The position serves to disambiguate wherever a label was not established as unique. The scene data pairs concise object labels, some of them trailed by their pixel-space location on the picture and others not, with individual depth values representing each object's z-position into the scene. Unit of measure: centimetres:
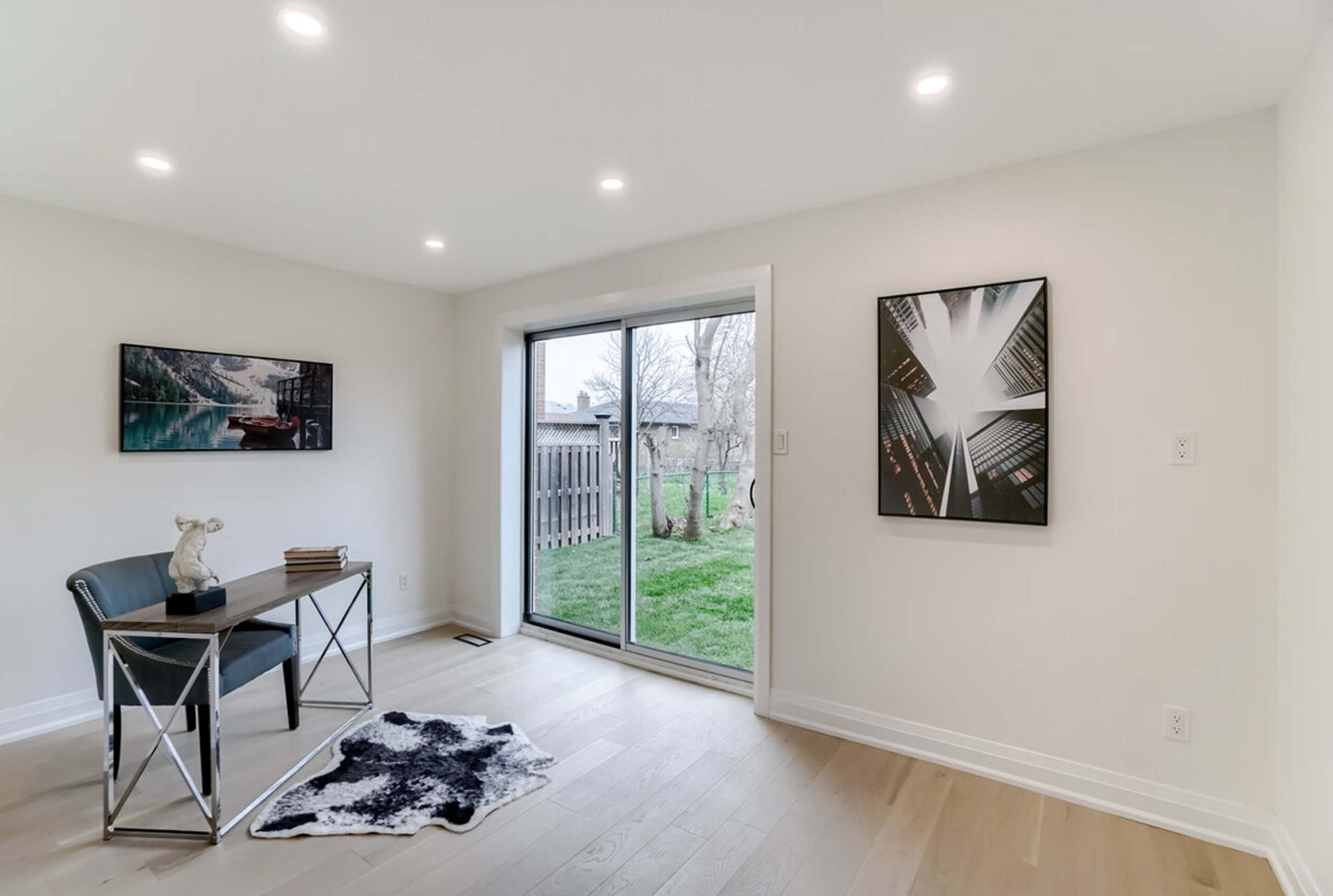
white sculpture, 227
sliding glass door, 352
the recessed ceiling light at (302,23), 162
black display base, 221
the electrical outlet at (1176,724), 216
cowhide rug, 221
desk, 208
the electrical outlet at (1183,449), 214
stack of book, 293
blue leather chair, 227
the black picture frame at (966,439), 237
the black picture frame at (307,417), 357
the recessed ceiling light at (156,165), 244
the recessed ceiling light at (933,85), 188
